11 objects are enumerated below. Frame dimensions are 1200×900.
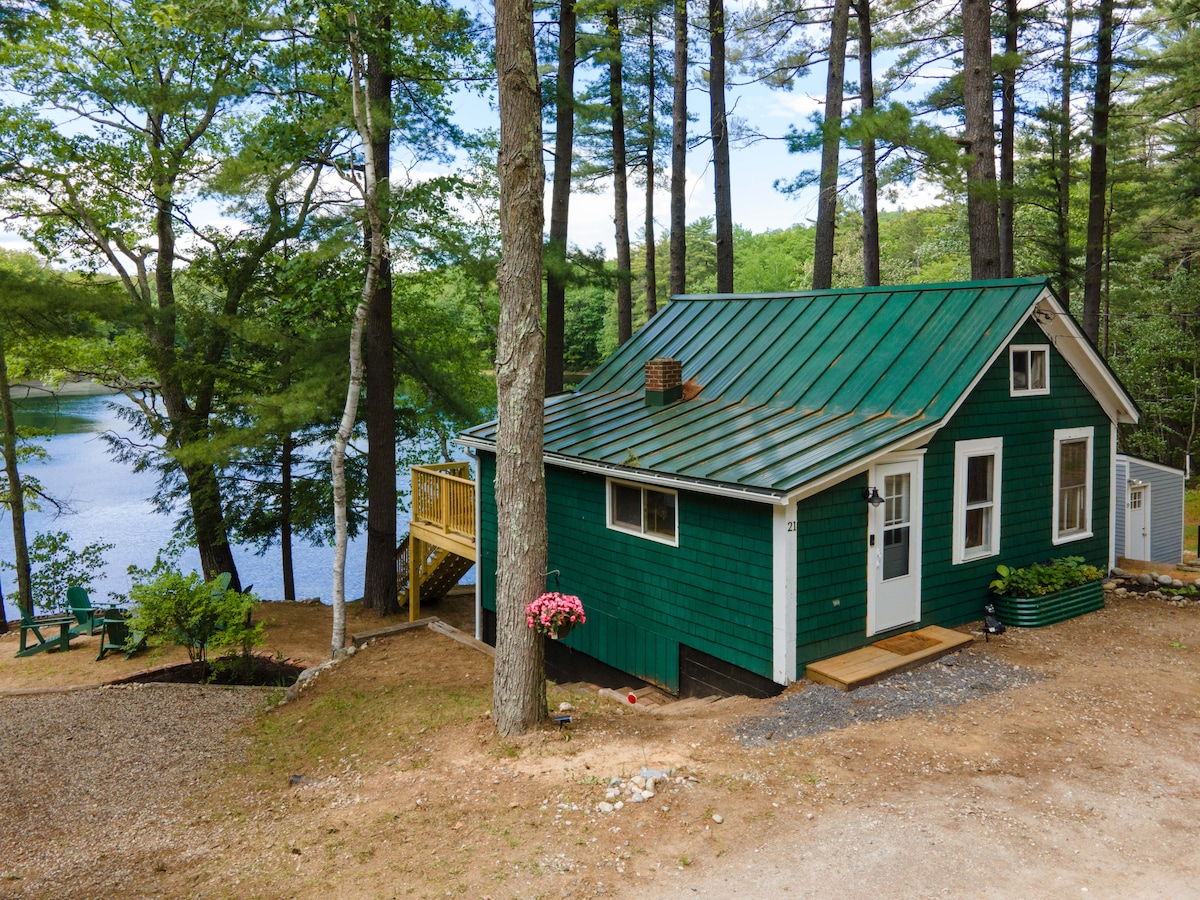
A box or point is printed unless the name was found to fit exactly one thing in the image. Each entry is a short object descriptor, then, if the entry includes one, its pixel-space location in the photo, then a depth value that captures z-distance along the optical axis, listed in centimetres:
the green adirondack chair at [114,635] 1238
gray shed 1358
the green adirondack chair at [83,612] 1348
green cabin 795
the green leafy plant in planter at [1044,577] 929
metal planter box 923
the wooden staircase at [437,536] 1277
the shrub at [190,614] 1044
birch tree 1047
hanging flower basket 678
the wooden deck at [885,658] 759
